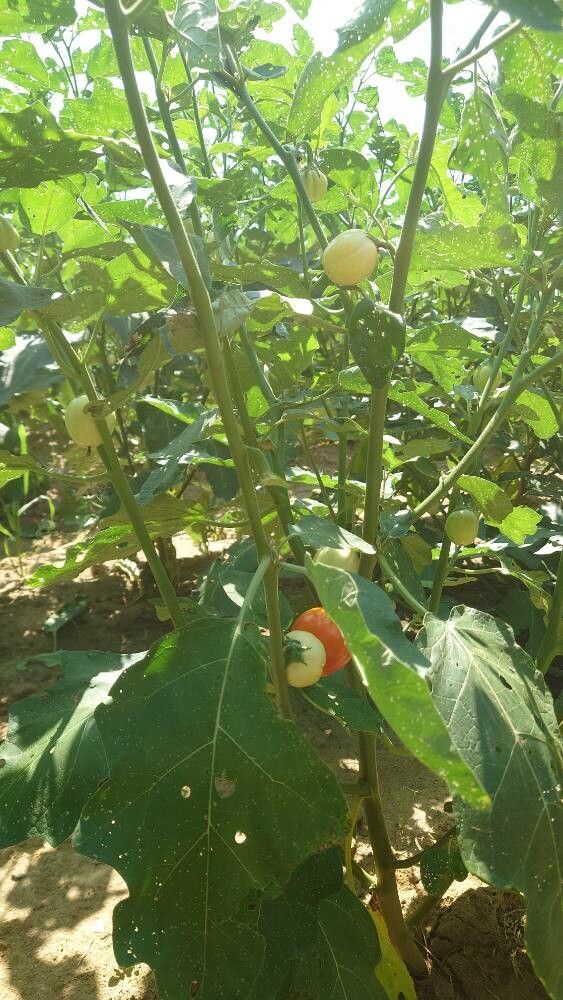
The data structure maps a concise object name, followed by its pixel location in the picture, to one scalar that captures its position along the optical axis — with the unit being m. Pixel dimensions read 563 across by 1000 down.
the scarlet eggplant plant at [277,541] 0.72
